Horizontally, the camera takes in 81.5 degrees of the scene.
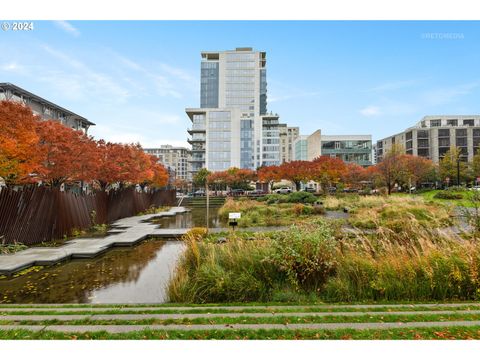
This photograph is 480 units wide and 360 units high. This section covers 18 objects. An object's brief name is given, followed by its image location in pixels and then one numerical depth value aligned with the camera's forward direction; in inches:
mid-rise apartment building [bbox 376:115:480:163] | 2910.9
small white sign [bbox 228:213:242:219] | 451.8
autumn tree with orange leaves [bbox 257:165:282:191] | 1751.0
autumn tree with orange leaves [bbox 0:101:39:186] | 428.8
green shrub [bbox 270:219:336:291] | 225.6
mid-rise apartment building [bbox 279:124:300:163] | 4709.9
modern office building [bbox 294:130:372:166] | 3294.8
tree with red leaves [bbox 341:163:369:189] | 1926.8
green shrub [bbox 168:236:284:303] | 217.9
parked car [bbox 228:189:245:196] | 2012.1
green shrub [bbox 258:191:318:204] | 1111.5
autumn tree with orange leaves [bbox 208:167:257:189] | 2025.1
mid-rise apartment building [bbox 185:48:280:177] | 2913.4
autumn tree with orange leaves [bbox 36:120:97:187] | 617.0
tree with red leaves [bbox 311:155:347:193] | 1453.0
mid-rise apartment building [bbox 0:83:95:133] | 1566.2
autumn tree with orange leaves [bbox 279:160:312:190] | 1531.7
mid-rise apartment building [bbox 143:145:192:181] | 5949.8
